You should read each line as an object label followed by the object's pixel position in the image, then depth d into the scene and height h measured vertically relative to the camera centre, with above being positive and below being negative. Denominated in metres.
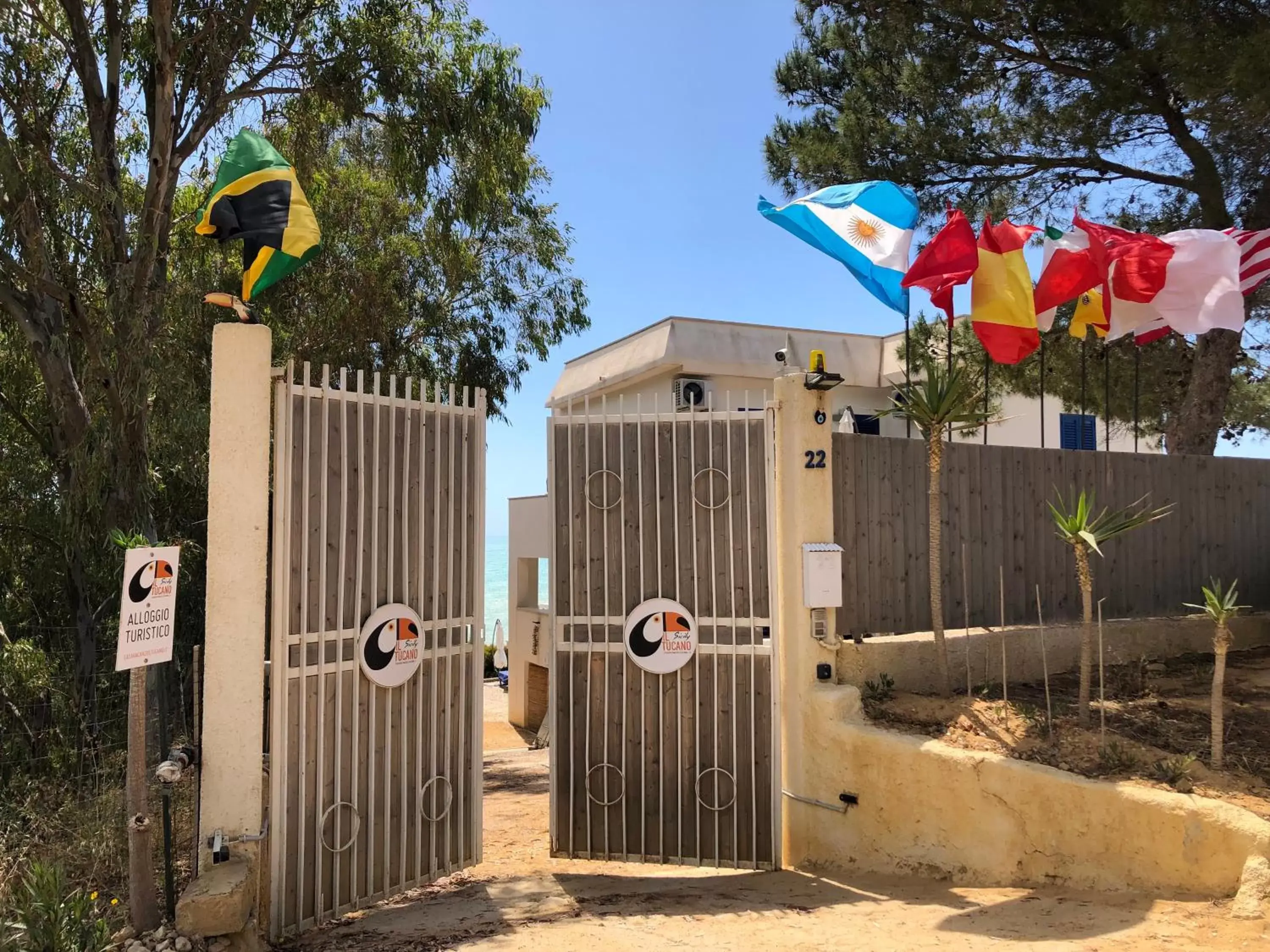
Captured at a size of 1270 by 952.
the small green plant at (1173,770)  5.11 -1.26
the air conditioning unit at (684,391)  14.03 +2.60
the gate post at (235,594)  4.94 -0.19
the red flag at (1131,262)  7.78 +2.43
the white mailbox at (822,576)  6.45 -0.18
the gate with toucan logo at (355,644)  5.15 -0.52
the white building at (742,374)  15.73 +3.18
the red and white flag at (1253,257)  7.95 +2.48
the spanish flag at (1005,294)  7.34 +2.03
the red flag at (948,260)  7.15 +2.25
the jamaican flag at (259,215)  6.09 +2.27
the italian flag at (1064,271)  7.70 +2.30
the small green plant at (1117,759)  5.33 -1.25
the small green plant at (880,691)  6.63 -1.03
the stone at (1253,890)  4.25 -1.62
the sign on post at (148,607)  4.23 -0.22
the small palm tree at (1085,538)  5.76 +0.05
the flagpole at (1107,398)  9.17 +1.49
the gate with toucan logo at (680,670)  6.44 -0.64
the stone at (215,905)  4.27 -1.62
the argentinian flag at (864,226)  7.69 +2.77
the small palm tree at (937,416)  6.59 +0.95
